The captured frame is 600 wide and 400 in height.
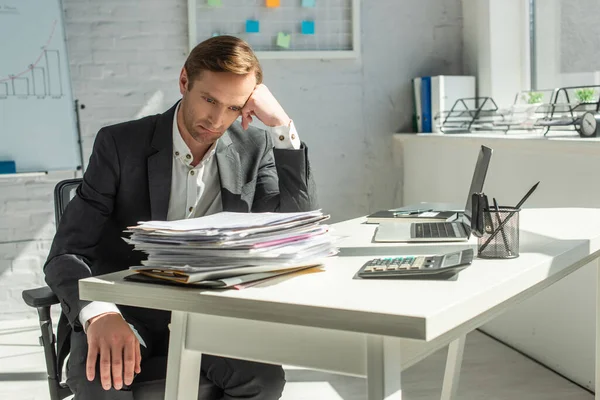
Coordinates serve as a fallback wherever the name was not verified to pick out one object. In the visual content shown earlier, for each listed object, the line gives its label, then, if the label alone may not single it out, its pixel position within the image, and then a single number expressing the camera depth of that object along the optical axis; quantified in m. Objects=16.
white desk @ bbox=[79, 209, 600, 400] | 1.08
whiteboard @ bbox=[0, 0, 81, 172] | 3.65
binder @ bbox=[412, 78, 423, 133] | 4.07
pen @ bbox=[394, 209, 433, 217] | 2.12
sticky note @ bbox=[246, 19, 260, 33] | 3.95
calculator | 1.26
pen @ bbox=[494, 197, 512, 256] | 1.44
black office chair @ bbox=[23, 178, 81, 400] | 1.81
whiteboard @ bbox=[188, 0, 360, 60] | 3.94
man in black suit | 1.64
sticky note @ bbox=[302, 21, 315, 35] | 4.02
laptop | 1.72
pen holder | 1.44
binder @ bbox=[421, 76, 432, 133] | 4.02
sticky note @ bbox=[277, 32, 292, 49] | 3.99
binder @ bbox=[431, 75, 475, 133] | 3.94
